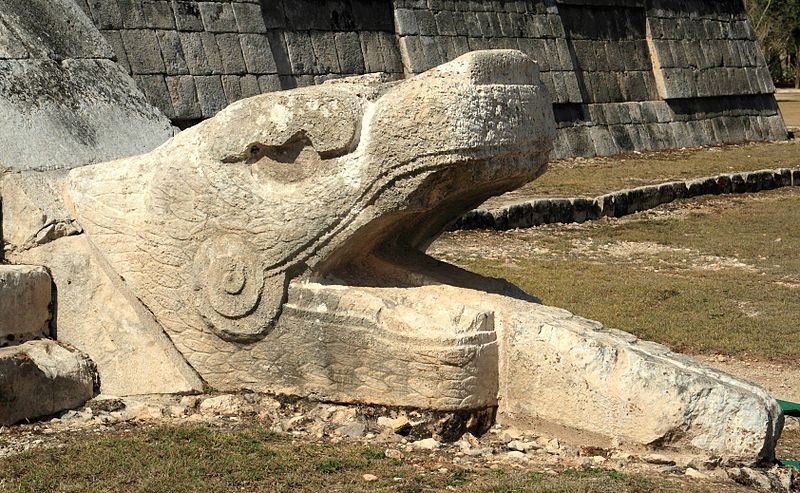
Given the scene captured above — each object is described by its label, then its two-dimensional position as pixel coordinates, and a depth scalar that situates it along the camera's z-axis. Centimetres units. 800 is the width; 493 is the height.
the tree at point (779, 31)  4112
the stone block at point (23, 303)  514
